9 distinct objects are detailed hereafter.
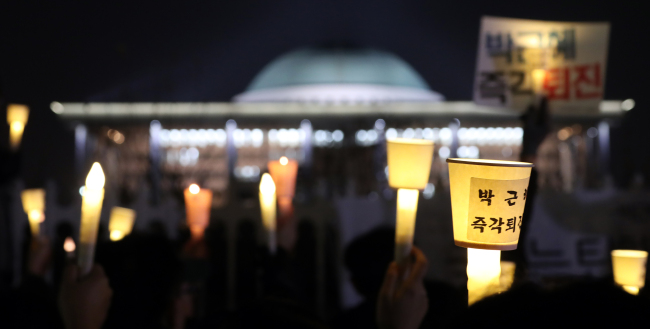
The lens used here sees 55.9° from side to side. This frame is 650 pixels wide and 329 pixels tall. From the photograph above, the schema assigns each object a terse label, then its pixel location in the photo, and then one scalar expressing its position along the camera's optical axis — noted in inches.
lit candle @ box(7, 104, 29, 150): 163.4
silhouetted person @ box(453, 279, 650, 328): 32.8
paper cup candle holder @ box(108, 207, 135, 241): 144.7
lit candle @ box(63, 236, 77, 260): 121.8
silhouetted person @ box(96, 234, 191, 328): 91.0
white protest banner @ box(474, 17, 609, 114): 176.2
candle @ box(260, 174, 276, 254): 114.6
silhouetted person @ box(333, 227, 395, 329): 109.3
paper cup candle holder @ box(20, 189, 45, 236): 173.3
